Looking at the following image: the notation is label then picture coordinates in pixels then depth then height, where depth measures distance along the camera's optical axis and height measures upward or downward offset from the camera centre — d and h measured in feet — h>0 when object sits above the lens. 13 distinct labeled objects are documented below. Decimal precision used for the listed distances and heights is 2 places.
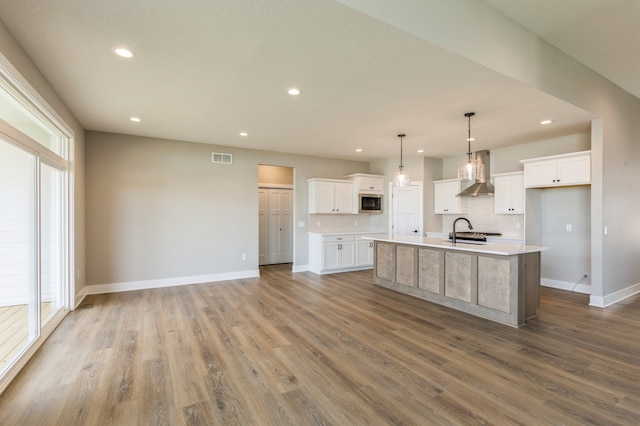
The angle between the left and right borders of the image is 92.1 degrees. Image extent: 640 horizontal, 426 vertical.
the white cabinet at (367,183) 23.82 +2.24
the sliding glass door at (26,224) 8.15 -0.37
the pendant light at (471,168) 13.14 +1.82
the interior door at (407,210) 23.00 +0.08
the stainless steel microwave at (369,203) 24.17 +0.65
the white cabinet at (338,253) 21.57 -3.02
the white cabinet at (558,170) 14.65 +2.06
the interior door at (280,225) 26.61 -1.20
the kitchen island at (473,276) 11.74 -2.82
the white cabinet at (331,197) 22.62 +1.11
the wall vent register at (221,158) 19.60 +3.46
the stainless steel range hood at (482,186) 19.76 +1.64
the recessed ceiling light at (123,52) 8.36 +4.42
